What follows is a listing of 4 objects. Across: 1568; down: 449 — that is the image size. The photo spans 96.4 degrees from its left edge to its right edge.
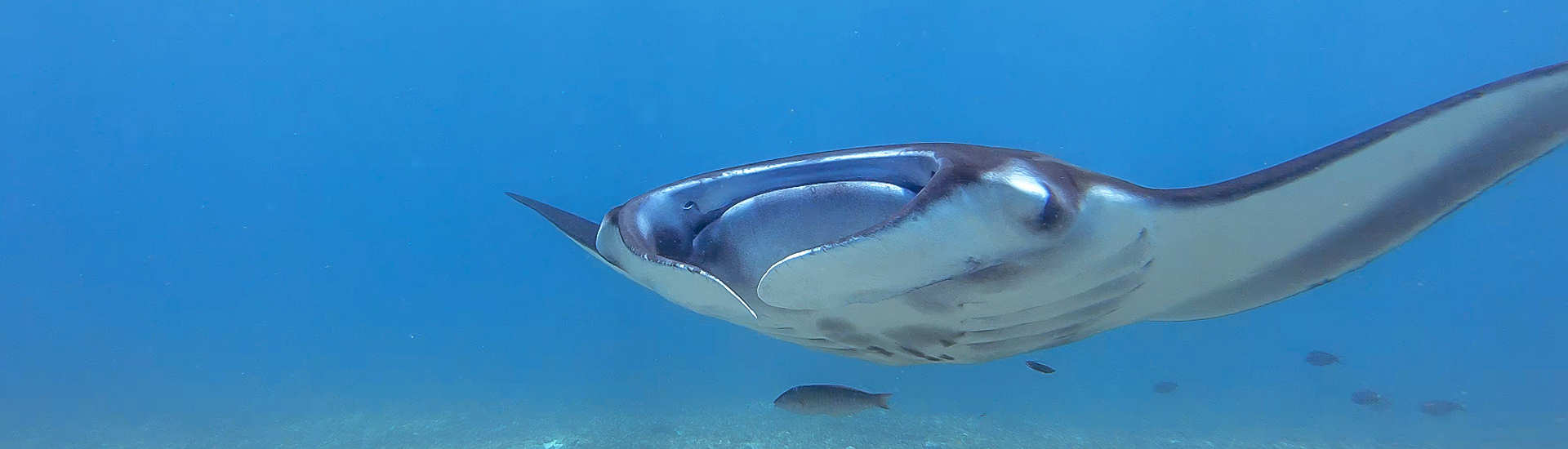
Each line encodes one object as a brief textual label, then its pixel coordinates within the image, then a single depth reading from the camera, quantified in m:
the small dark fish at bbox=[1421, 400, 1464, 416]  8.77
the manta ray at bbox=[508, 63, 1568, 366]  1.39
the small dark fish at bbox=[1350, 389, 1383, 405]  8.18
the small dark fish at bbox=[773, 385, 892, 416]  4.17
